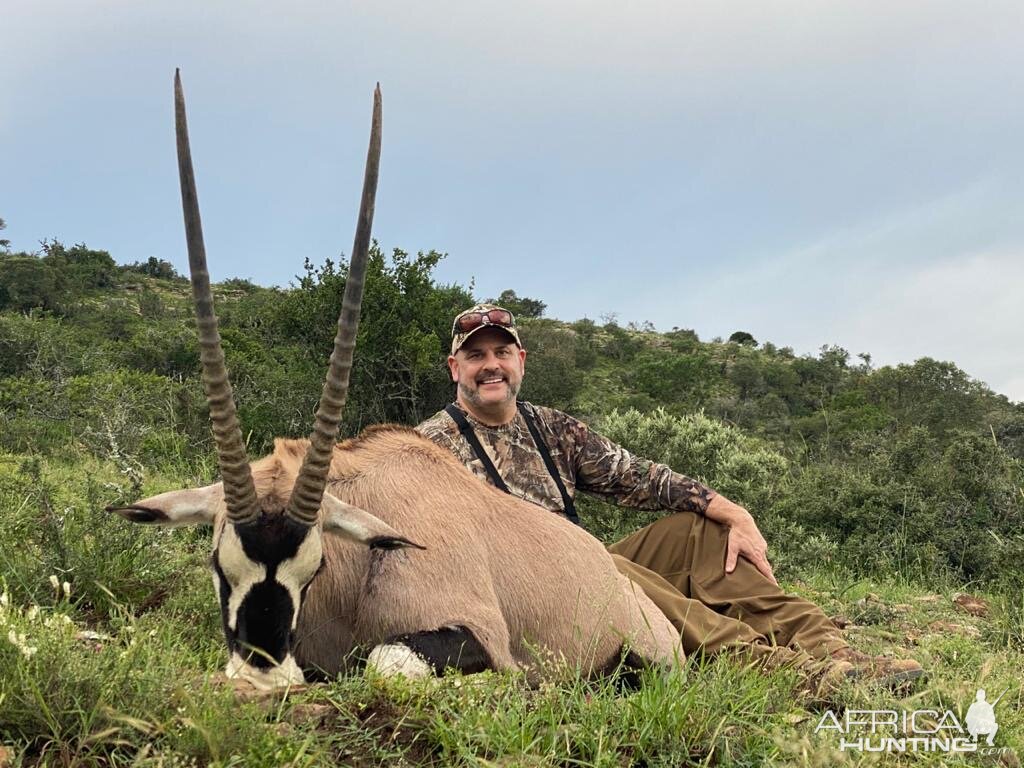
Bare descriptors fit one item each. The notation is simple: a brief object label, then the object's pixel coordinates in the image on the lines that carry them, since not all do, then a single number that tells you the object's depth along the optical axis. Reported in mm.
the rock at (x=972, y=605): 7392
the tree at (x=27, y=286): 40781
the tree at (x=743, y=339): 76850
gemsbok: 3217
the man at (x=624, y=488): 5016
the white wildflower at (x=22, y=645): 2377
